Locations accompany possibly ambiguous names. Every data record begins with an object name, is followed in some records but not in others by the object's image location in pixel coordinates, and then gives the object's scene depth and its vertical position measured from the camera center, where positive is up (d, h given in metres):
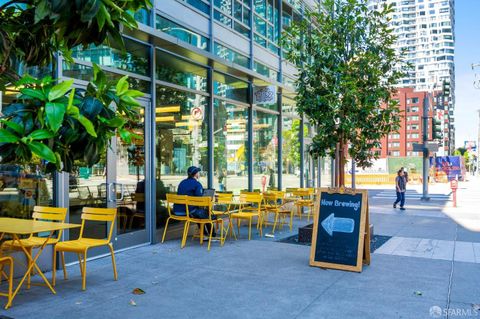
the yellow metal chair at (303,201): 12.09 -0.90
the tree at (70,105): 2.06 +0.31
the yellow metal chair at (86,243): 5.61 -1.01
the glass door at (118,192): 7.26 -0.45
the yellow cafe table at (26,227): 4.92 -0.71
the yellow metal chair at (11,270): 4.81 -1.17
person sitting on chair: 8.64 -0.48
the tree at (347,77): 8.48 +1.76
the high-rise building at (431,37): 173.88 +51.07
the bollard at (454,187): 17.38 -0.81
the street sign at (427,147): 19.13 +0.85
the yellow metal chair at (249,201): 9.34 -0.75
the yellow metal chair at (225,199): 9.53 -0.70
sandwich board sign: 6.68 -0.98
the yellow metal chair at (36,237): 5.42 -0.92
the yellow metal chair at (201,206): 8.11 -0.78
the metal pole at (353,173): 9.93 -0.16
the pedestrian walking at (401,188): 16.19 -0.79
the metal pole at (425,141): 20.11 +1.10
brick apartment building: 109.69 +8.77
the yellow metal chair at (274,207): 10.54 -0.98
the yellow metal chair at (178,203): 8.33 -0.69
